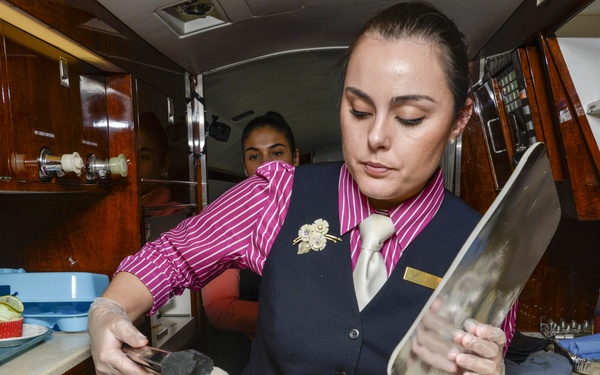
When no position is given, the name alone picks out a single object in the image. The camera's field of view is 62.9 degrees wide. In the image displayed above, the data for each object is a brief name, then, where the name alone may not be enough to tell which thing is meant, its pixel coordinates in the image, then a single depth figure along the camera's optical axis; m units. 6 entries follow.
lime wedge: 1.71
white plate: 1.52
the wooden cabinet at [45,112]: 1.50
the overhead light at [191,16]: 2.19
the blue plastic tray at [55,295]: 1.83
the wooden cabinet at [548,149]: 1.61
